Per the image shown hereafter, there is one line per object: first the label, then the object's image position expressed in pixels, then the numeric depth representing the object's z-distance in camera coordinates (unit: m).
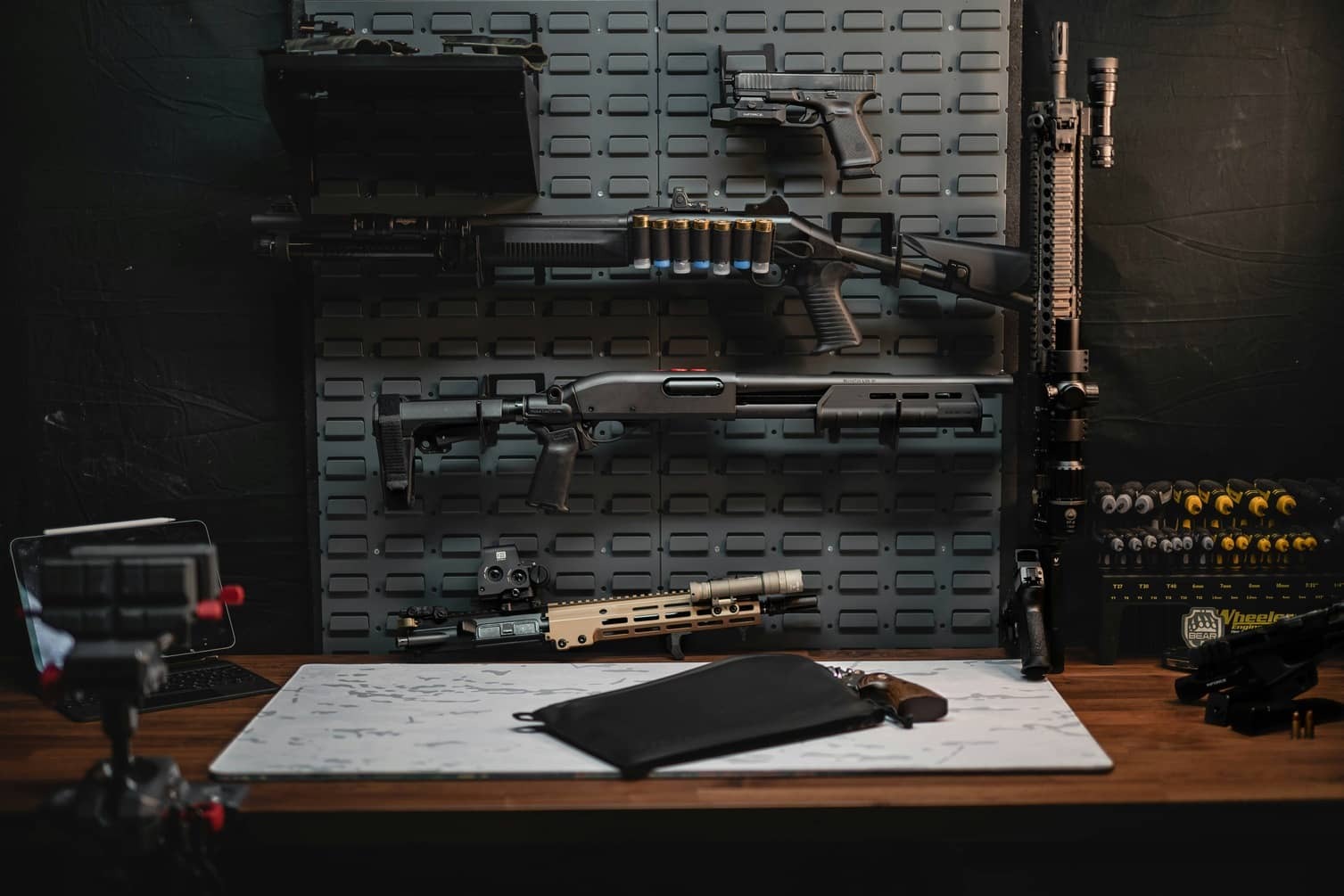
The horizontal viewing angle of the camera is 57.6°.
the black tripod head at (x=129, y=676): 1.85
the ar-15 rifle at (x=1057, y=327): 2.64
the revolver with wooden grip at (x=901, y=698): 2.37
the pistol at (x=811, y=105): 2.71
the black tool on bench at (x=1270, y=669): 2.29
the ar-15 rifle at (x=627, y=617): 2.74
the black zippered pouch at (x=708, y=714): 2.20
